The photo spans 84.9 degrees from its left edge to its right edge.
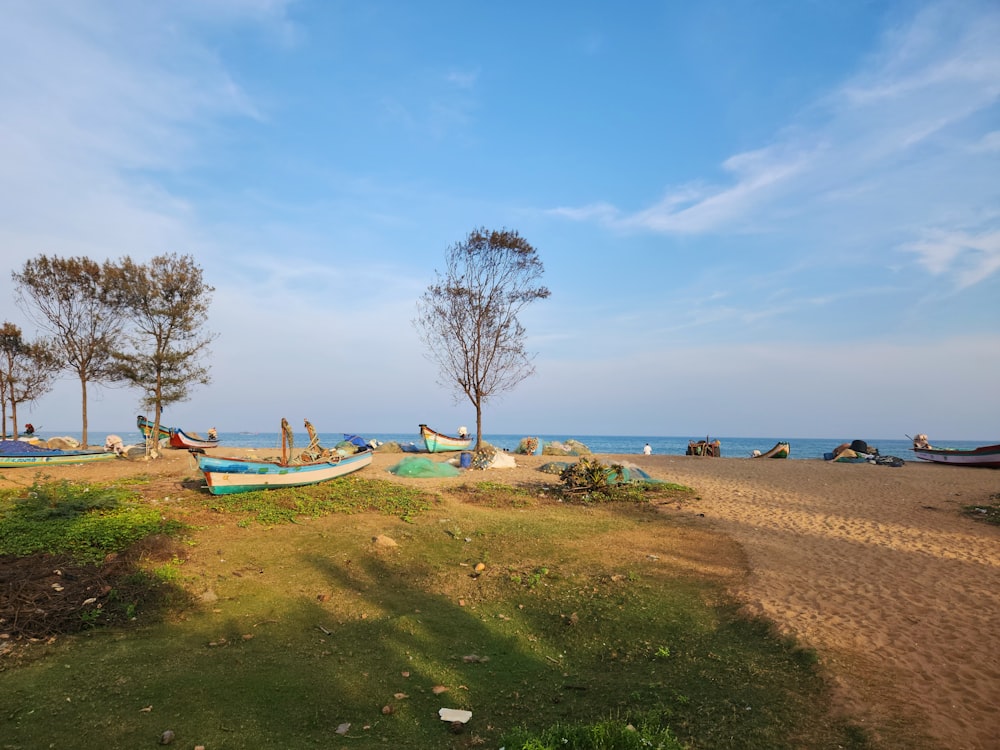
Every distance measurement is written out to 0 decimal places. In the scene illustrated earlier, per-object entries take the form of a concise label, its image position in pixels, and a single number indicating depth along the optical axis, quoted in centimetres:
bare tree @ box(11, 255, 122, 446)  2872
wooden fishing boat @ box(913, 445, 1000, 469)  2822
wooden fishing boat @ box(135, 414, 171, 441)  3491
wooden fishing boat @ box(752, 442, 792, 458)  3666
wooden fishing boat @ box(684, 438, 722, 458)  3812
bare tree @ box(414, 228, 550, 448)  2919
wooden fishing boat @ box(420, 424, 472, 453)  3412
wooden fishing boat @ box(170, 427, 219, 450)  3372
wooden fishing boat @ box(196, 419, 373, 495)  1405
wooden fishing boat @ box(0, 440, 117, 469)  2248
